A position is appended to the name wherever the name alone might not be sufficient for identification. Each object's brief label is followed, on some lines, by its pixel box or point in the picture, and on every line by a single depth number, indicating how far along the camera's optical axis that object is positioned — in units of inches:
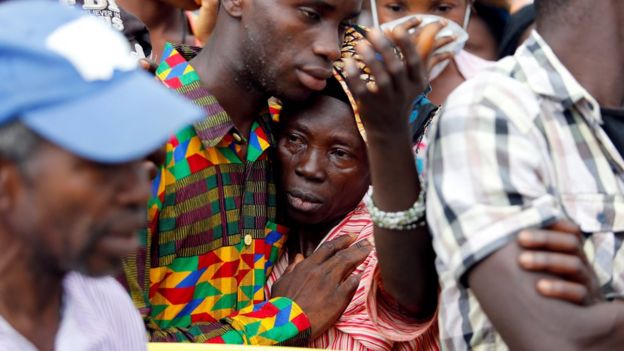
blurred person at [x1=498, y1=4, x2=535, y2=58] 203.8
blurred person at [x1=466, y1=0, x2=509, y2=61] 201.0
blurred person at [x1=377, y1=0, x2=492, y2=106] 177.9
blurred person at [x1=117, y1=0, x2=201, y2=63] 182.2
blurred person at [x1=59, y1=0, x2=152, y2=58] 137.6
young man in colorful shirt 106.3
